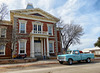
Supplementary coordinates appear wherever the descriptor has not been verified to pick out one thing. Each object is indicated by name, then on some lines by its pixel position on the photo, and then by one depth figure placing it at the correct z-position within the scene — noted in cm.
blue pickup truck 1295
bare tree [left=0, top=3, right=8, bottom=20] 1556
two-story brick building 2055
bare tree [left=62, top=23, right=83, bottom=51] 2531
